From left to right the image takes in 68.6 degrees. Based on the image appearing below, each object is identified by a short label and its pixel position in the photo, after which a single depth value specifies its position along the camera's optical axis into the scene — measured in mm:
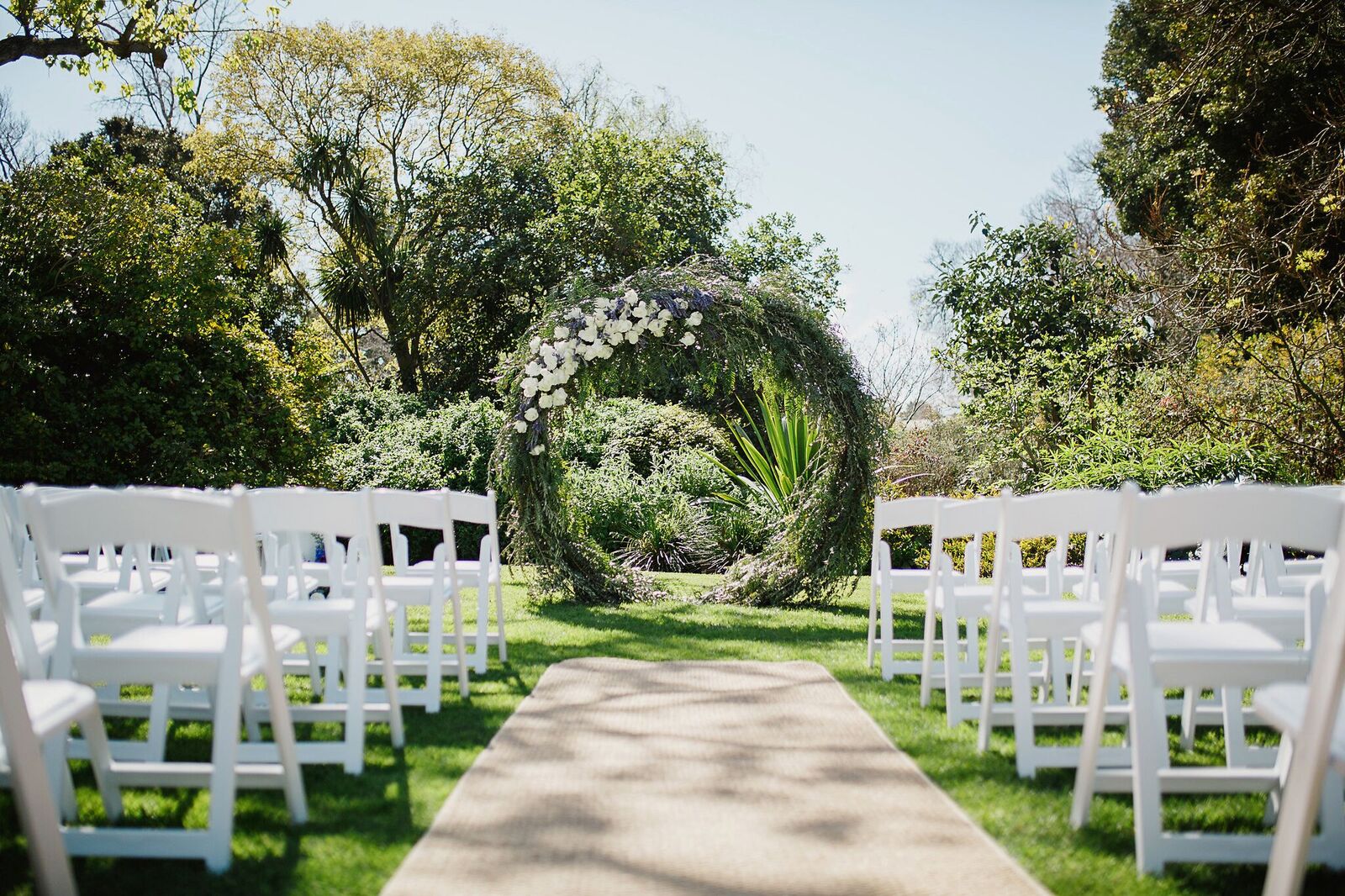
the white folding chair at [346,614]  3375
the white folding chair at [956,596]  4117
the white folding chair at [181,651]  2504
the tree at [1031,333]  11680
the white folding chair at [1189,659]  2359
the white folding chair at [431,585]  4266
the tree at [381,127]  20047
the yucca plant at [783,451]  8695
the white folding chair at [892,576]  5152
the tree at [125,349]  9484
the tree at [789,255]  20844
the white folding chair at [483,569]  5137
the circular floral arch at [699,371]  7863
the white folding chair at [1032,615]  3334
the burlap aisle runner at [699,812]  2488
